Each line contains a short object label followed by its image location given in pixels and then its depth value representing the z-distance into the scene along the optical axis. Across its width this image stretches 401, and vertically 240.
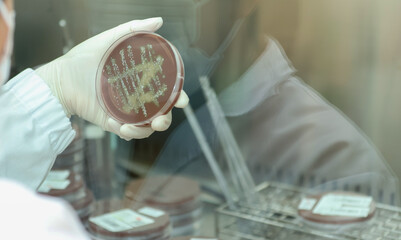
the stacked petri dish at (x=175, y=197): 1.64
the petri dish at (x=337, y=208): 1.40
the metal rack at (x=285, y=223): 1.38
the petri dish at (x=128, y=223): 1.43
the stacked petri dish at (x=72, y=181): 1.63
